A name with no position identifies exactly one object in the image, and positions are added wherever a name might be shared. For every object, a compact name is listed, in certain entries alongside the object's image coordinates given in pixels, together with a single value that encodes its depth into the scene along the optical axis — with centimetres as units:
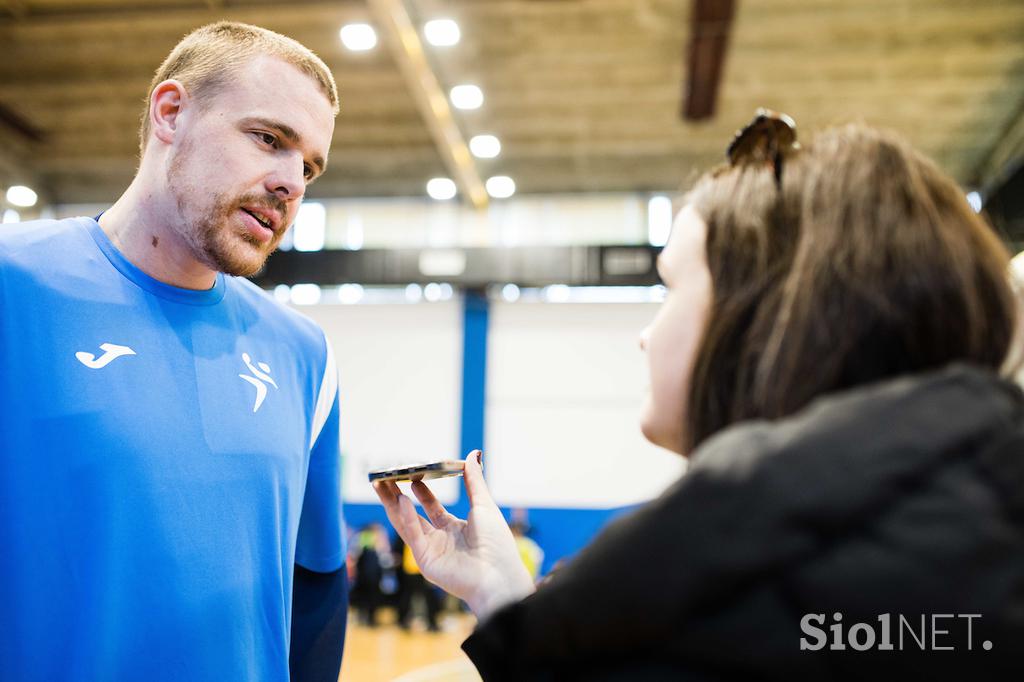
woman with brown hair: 60
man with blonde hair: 113
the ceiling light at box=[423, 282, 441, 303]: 1189
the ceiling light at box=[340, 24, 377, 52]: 743
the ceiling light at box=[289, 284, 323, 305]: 1219
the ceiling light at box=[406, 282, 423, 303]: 1200
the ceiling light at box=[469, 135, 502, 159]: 995
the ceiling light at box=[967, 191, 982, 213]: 1044
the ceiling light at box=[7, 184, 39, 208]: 1102
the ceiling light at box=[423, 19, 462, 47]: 715
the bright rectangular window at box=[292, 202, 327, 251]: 1207
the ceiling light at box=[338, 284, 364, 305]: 1214
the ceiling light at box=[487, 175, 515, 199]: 1130
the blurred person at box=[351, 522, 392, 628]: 928
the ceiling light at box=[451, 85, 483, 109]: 858
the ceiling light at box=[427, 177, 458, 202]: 1145
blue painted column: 1156
